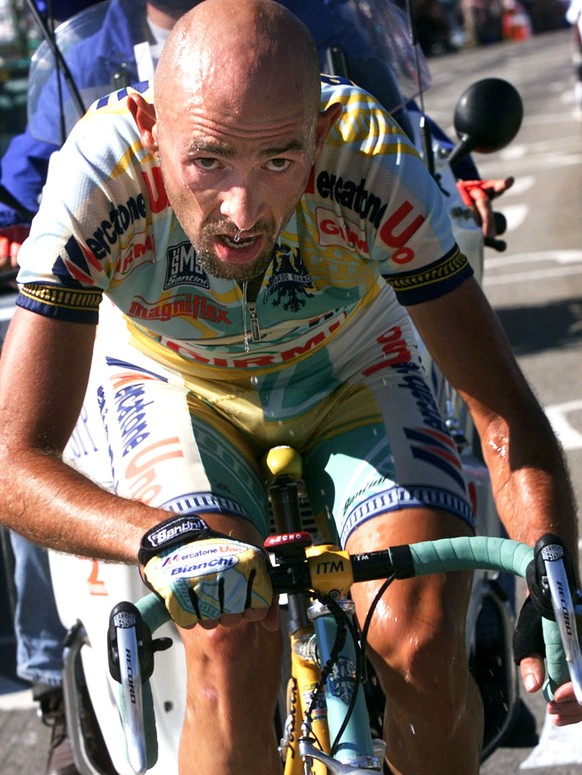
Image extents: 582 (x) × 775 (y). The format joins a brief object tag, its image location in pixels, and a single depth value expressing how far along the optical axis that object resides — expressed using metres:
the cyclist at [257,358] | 2.71
